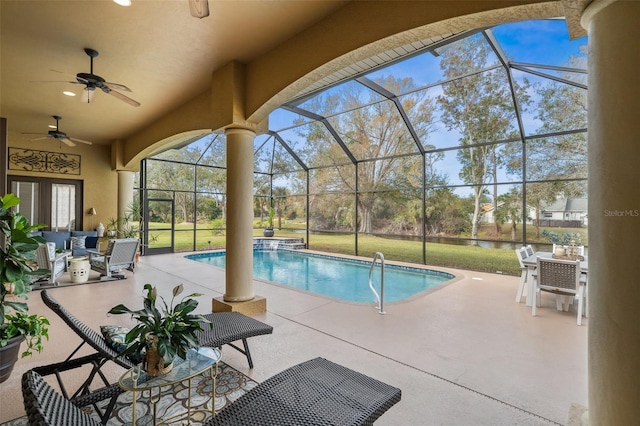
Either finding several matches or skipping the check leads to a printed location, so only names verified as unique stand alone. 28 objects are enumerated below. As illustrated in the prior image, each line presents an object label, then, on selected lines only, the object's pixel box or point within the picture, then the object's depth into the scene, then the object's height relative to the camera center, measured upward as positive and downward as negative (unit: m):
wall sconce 9.31 +0.04
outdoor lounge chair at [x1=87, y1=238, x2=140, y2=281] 6.47 -0.98
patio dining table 4.72 -0.82
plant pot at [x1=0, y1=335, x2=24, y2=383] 2.36 -1.13
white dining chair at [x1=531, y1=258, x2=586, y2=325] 4.11 -0.90
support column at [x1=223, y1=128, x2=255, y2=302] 4.20 +0.04
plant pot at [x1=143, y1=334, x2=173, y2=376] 1.83 -0.89
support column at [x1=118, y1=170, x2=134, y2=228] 9.18 +0.71
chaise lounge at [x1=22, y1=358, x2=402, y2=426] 1.35 -1.05
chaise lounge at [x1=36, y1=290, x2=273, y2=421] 1.89 -1.02
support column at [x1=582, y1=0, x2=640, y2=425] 1.46 +0.01
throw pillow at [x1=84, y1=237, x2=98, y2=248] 8.93 -0.82
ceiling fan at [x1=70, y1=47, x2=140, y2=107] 3.80 +1.70
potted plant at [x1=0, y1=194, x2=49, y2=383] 2.38 -0.51
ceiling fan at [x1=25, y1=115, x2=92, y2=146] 6.49 +1.70
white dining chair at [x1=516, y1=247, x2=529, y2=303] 5.05 -1.05
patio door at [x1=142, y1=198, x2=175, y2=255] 10.25 -0.37
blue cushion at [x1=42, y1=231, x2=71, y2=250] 8.25 -0.66
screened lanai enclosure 6.10 +1.71
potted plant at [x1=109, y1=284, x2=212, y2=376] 1.79 -0.74
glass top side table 1.73 -0.99
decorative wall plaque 8.17 +1.50
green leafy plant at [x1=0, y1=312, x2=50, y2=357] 2.43 -0.94
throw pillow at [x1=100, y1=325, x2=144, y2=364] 2.23 -0.94
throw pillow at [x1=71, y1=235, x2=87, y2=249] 8.38 -0.78
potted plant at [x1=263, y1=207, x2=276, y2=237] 13.69 -0.51
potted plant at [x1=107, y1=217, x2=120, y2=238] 8.95 -0.41
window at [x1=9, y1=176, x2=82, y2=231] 8.38 +0.40
